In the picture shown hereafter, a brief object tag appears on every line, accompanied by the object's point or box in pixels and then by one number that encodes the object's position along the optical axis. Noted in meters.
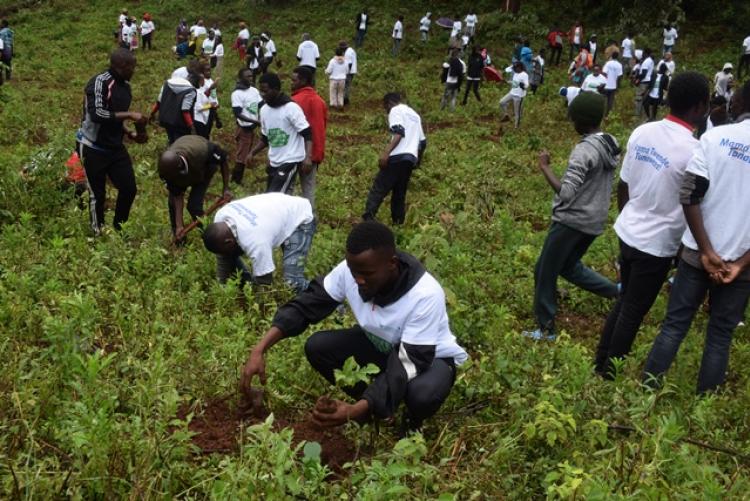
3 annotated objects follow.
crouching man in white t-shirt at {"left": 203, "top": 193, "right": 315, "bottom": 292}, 5.02
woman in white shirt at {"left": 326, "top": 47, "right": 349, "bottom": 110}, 16.14
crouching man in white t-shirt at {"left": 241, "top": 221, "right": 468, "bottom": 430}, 3.22
